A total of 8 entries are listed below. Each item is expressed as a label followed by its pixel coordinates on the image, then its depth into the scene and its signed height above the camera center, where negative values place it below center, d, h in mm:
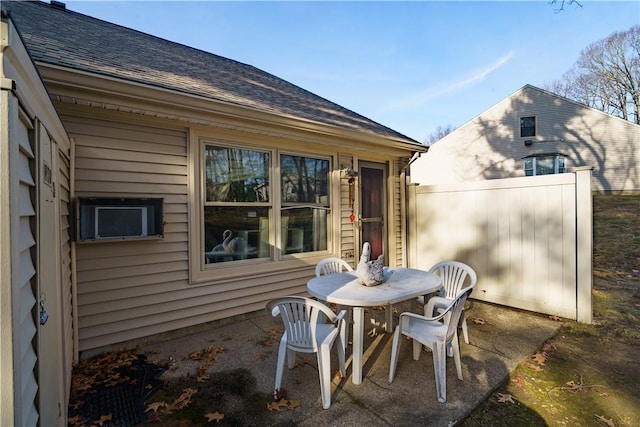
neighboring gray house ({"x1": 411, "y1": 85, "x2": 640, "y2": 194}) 13234 +3055
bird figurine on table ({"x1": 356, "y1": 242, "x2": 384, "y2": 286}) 2930 -576
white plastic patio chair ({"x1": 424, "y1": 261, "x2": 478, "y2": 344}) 3282 -828
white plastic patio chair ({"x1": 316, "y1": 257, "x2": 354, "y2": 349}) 3741 -669
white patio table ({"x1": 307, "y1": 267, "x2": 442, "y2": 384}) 2559 -711
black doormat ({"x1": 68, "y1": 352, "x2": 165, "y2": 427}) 2217 -1436
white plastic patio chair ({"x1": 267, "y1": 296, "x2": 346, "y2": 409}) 2271 -933
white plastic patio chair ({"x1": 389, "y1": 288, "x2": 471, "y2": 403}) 2369 -1016
